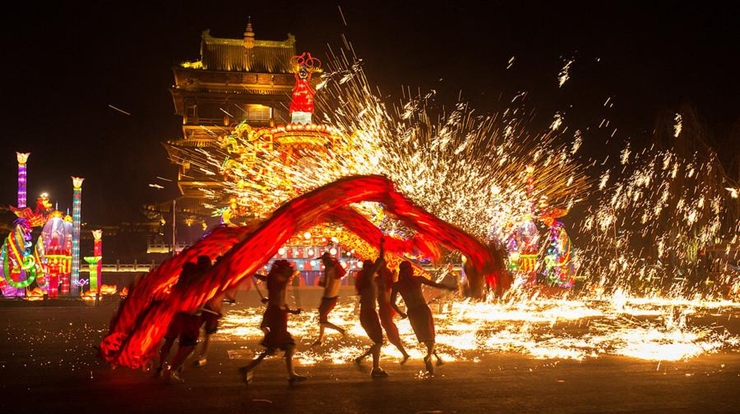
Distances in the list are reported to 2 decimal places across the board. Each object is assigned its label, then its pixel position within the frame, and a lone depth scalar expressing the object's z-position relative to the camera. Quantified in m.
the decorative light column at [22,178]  24.17
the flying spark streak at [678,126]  21.79
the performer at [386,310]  9.57
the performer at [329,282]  11.23
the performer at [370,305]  8.89
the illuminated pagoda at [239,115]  31.47
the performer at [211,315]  9.16
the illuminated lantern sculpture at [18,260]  23.27
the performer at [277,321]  8.38
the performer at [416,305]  9.16
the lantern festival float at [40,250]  23.50
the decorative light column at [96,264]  25.15
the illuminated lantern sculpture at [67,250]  24.03
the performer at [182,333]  8.54
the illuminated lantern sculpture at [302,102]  31.72
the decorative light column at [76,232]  23.84
